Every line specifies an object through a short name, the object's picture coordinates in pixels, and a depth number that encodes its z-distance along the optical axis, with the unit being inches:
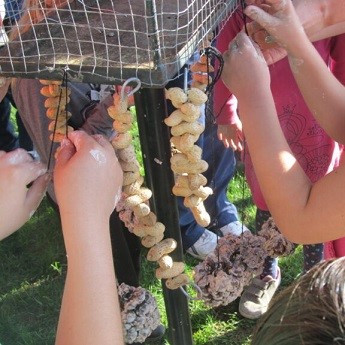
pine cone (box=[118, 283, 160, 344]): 32.3
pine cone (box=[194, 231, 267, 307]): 35.0
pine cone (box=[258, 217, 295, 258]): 38.6
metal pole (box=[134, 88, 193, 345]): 28.4
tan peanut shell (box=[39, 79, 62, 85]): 31.5
